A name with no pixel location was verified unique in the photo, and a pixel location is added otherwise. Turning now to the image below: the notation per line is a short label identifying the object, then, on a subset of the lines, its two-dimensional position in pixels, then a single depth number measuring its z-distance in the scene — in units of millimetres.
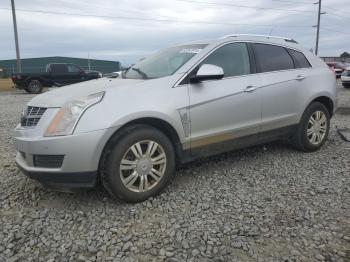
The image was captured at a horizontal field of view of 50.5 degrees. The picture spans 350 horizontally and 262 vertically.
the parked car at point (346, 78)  18078
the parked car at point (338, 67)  25344
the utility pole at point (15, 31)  26547
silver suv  3459
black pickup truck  19609
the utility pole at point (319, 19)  41625
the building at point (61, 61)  46219
